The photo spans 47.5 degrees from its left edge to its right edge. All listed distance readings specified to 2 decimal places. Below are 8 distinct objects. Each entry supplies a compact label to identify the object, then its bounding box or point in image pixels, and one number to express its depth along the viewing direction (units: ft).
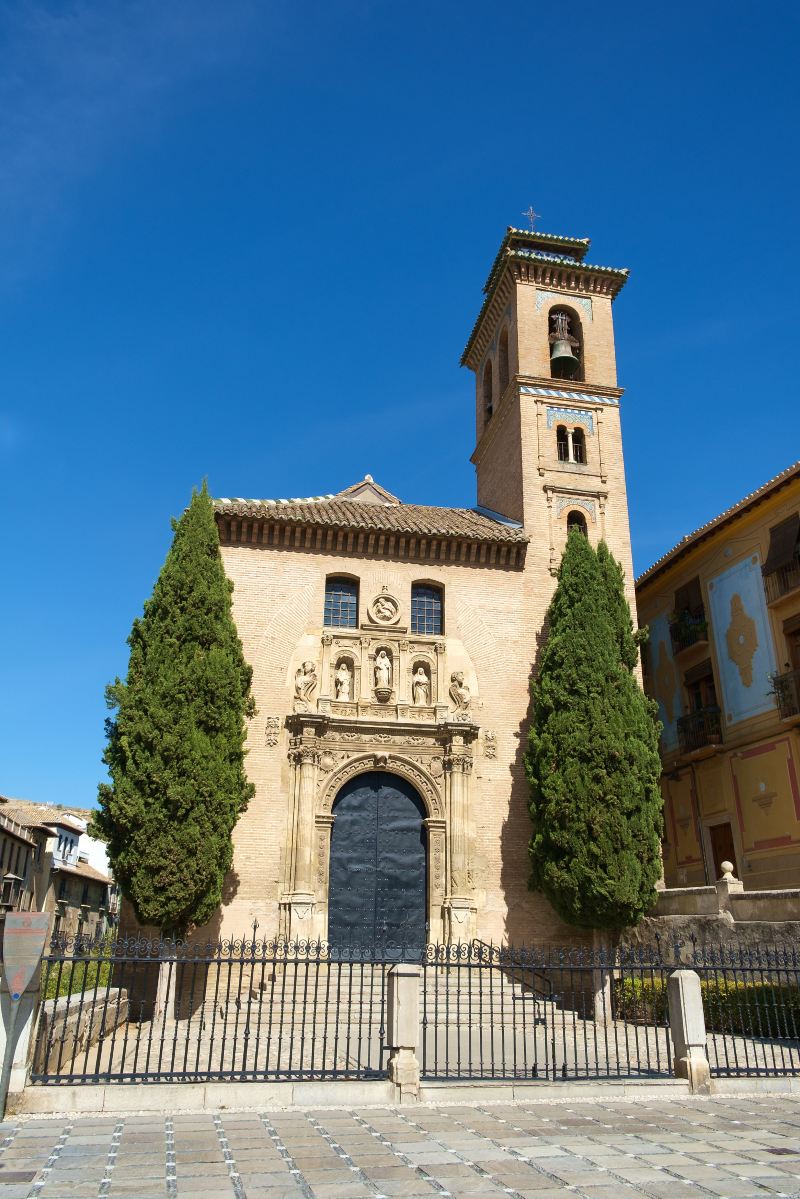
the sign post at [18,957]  27.30
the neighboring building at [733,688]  65.87
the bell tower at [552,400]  71.26
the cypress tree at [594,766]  54.03
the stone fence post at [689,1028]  32.12
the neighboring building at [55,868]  115.34
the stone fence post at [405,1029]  29.55
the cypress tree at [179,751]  49.88
